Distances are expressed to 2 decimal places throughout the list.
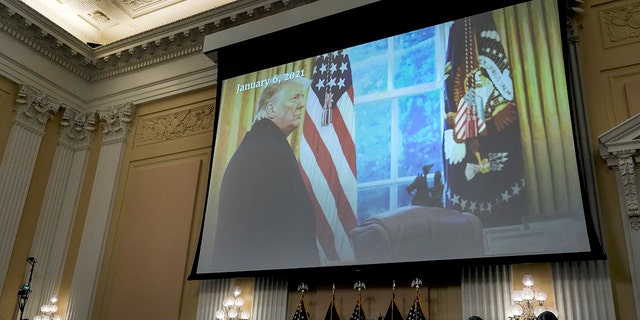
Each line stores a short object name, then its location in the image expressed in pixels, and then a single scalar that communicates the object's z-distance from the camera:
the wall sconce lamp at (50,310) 7.68
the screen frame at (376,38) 4.89
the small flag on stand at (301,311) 5.79
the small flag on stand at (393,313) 5.32
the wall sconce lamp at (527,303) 4.75
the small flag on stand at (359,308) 5.48
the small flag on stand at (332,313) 5.64
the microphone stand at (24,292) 7.31
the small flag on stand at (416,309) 5.19
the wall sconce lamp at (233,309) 6.20
